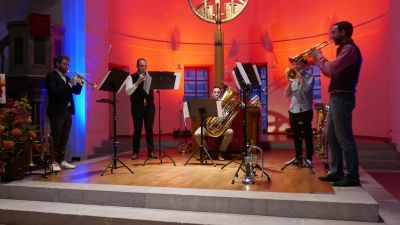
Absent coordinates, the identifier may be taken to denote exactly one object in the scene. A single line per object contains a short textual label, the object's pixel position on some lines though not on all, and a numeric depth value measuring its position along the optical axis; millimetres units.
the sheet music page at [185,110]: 6277
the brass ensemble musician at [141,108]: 6700
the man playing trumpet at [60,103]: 5852
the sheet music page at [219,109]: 6063
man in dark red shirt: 4281
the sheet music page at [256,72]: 5441
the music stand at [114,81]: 5605
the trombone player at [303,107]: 5818
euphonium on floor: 6147
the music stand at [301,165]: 5670
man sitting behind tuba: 6820
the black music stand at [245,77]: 5121
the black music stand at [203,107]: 6071
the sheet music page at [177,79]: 6259
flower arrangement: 5230
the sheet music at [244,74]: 5113
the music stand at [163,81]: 6273
